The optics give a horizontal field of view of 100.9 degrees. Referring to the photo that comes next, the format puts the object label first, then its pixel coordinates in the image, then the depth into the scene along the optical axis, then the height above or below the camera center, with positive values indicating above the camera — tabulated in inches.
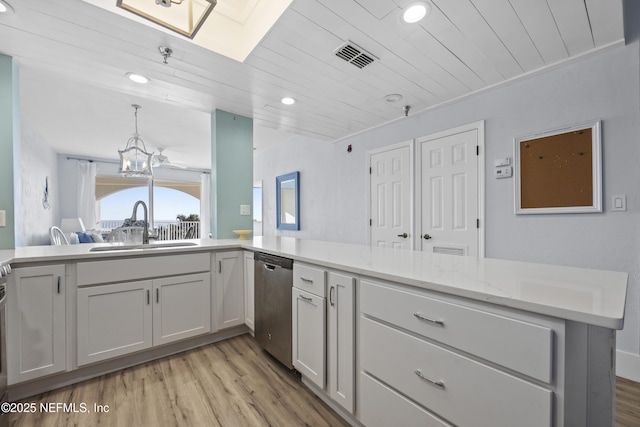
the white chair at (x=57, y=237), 172.4 -16.9
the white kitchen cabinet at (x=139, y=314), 69.7 -29.6
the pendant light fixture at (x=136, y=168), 135.1 +24.2
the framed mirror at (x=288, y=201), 193.9 +9.7
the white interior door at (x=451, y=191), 101.9 +9.4
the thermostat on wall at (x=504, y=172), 92.9 +14.9
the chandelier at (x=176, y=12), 48.4 +46.4
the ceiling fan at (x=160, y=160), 177.9 +37.2
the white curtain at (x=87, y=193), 251.8 +19.0
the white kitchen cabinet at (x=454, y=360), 29.6 -19.9
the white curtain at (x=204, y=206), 320.5 +8.7
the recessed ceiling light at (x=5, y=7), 55.7 +44.1
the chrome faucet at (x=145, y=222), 91.4 -3.2
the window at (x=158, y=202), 286.7 +12.4
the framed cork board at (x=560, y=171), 76.2 +13.4
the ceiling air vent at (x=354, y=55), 71.4 +45.0
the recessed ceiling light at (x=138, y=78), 85.9 +44.8
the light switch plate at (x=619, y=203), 71.9 +3.2
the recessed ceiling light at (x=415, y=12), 57.8 +45.5
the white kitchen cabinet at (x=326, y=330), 53.4 -26.1
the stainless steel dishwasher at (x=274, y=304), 71.7 -26.7
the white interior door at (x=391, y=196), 124.1 +8.8
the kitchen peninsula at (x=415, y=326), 28.5 -18.0
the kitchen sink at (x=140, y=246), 79.4 -11.2
